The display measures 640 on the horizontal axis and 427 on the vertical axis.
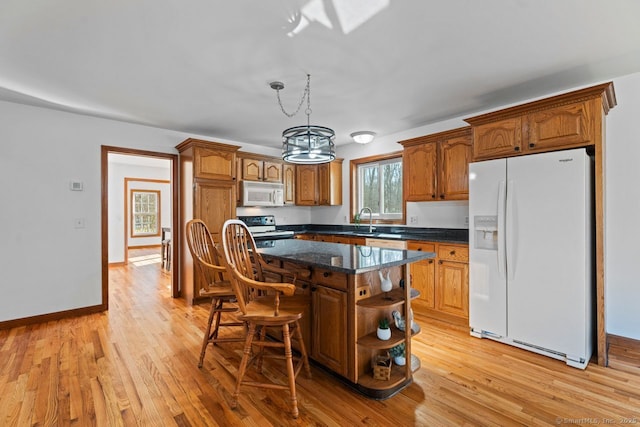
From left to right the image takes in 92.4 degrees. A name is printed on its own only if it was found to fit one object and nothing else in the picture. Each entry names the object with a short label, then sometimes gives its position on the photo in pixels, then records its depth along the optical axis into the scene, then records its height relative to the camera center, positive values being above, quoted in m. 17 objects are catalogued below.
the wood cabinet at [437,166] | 3.42 +0.56
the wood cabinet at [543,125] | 2.38 +0.75
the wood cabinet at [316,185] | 5.32 +0.50
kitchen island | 1.94 -0.66
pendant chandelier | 2.42 +0.55
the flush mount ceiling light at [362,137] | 4.04 +1.01
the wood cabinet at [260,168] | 4.72 +0.73
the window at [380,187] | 4.69 +0.43
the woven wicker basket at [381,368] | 1.98 -1.01
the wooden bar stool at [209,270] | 2.38 -0.44
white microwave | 4.66 +0.32
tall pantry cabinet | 3.97 +0.31
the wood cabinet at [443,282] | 3.11 -0.74
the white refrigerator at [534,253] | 2.37 -0.34
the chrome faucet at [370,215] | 4.67 -0.03
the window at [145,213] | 8.19 +0.02
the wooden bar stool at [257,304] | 1.83 -0.61
